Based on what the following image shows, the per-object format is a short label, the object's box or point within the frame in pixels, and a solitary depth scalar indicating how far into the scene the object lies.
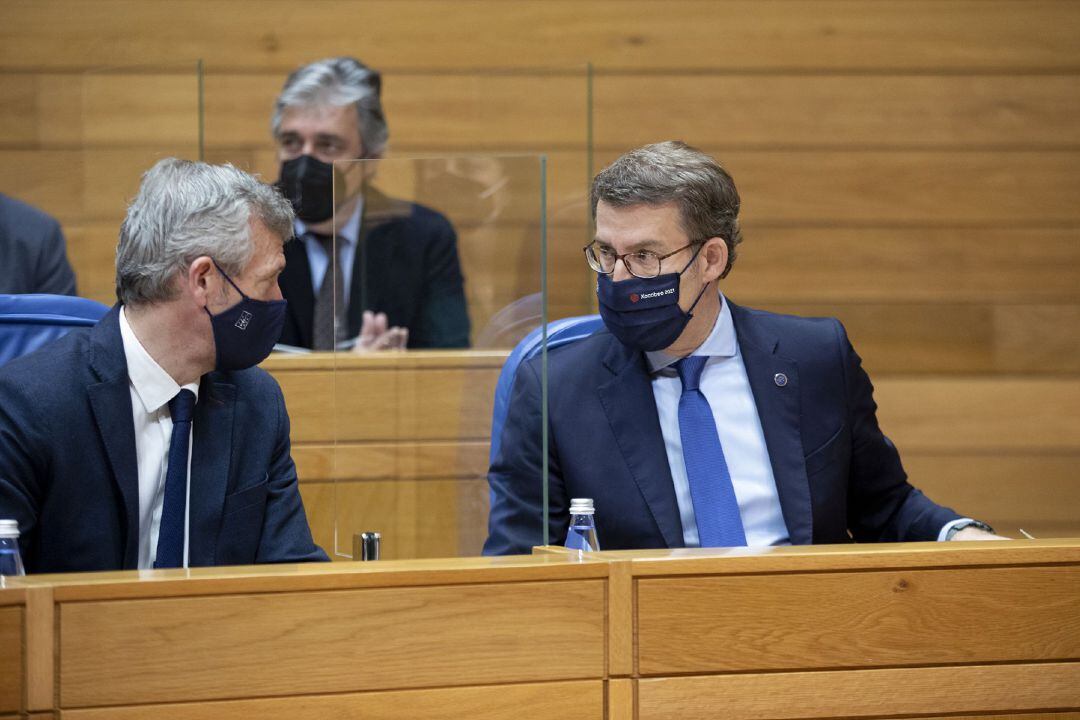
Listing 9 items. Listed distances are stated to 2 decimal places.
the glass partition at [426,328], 6.34
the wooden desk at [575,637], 5.99
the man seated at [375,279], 6.48
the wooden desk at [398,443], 6.34
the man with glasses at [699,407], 6.50
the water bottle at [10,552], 6.06
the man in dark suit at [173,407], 6.29
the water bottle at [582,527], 6.21
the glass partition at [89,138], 7.02
